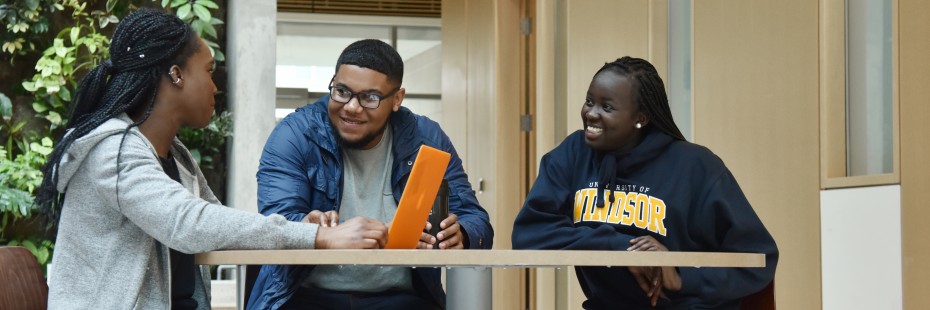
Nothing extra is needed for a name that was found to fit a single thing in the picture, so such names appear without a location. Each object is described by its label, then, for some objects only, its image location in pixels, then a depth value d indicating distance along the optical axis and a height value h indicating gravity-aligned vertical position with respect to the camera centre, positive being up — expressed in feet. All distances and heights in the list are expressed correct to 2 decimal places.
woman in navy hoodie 7.97 -0.21
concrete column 17.78 +1.32
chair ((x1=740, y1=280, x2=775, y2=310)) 8.20 -0.83
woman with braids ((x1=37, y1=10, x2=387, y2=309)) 6.75 -0.19
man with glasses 8.55 -0.04
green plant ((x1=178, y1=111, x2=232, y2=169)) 17.97 +0.47
